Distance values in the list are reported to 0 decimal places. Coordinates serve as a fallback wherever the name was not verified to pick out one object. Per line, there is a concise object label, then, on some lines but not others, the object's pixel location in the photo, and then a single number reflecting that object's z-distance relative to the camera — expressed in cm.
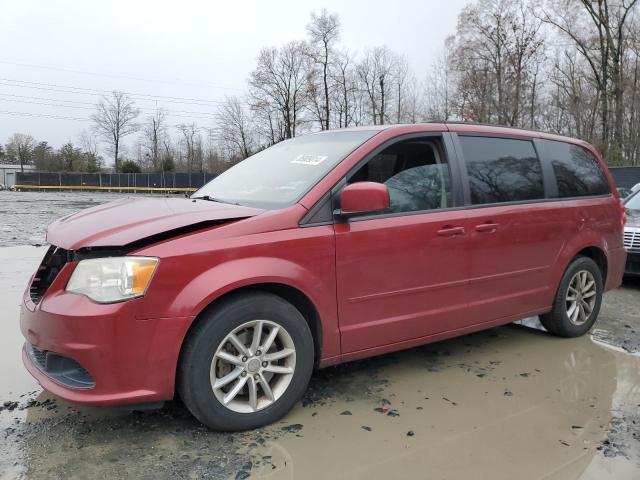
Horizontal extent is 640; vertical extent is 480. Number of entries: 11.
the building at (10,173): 6075
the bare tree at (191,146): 6838
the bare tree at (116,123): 6369
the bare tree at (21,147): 7594
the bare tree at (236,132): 5688
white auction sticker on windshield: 348
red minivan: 258
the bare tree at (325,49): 4659
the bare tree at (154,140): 6519
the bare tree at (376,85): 4788
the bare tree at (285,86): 4862
